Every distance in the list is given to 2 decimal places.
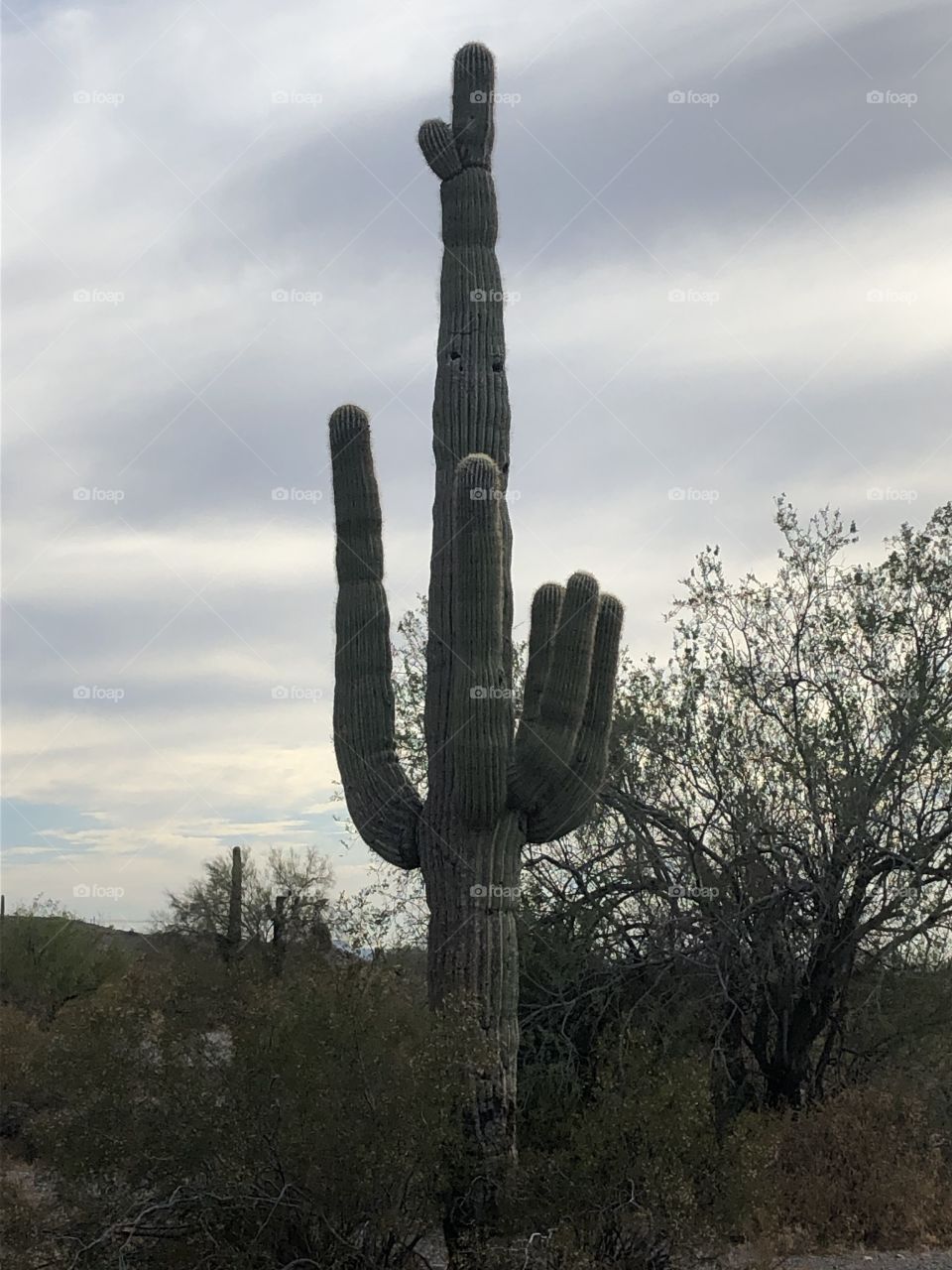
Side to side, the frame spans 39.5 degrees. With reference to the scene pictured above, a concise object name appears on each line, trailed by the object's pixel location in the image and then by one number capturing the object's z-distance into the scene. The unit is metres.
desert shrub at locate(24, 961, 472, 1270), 6.80
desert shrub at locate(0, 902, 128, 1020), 20.72
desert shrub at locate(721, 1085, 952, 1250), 9.58
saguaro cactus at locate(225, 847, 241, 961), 24.27
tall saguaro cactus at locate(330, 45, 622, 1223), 8.37
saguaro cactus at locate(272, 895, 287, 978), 21.33
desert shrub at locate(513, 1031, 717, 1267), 7.13
